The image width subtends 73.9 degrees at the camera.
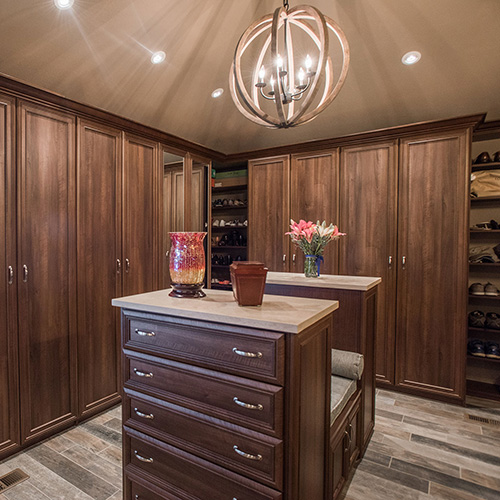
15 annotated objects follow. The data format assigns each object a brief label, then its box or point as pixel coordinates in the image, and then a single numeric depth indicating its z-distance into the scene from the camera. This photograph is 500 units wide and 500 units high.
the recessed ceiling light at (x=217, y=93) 3.63
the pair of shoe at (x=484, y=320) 3.14
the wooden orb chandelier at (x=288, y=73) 1.65
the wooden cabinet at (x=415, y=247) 3.04
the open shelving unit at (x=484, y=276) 3.32
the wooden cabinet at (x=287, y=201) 3.67
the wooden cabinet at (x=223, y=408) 1.17
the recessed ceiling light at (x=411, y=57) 2.88
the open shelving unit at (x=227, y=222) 4.66
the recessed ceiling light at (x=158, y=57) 2.84
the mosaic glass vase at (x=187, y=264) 1.57
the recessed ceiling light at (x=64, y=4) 2.14
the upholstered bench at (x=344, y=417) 1.62
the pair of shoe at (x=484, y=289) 3.16
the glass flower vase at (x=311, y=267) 2.54
